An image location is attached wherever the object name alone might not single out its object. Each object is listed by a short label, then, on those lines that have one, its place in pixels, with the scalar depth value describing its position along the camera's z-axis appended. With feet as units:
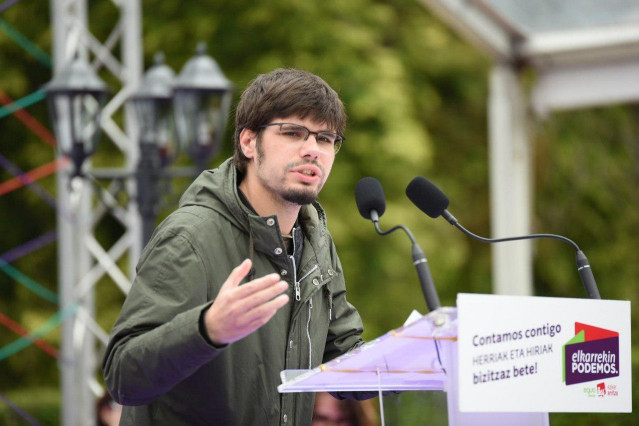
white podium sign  14.79
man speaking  15.78
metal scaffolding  46.19
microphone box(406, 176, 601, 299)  18.08
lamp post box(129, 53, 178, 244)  39.73
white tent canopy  44.55
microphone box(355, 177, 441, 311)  18.33
